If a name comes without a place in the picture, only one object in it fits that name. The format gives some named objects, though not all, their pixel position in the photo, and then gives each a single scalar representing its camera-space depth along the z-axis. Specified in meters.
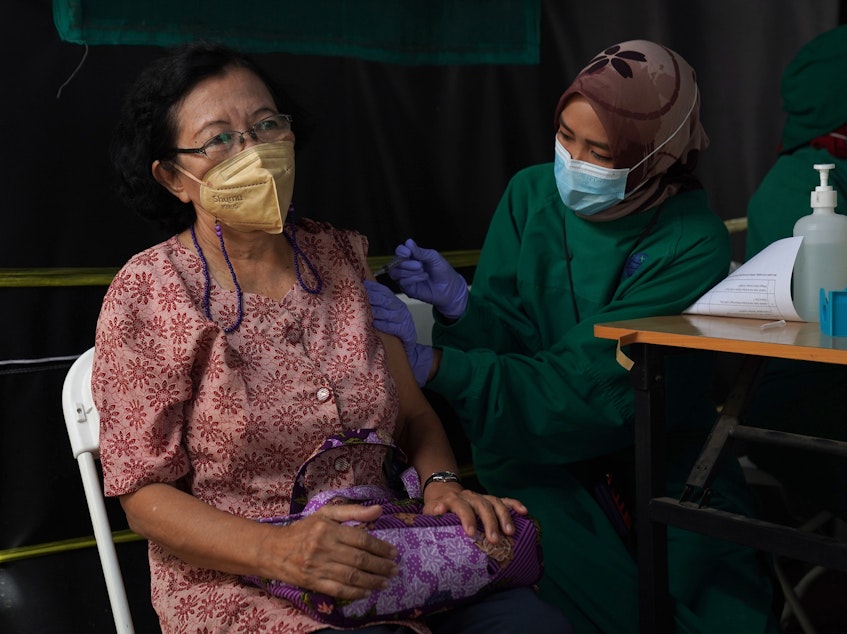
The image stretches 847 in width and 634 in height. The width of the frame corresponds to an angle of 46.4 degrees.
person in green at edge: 2.72
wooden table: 1.81
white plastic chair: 1.88
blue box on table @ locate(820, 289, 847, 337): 1.85
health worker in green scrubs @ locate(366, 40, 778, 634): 2.25
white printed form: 2.06
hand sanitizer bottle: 2.06
